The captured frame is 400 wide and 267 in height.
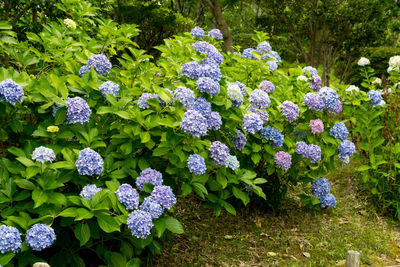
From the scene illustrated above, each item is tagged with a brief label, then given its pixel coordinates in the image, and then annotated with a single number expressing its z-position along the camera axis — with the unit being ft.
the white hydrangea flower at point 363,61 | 13.97
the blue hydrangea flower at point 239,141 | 9.09
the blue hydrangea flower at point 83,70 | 8.16
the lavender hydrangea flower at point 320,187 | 11.70
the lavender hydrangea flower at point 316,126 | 10.56
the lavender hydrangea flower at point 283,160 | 10.04
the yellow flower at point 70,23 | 8.95
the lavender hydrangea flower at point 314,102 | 10.31
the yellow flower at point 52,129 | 6.57
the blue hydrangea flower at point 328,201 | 11.94
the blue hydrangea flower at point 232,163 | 8.14
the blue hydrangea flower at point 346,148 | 10.85
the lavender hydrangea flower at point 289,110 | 9.72
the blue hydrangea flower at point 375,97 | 12.05
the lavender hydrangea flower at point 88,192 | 6.35
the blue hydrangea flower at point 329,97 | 10.46
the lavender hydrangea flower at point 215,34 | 11.37
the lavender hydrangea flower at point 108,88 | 7.46
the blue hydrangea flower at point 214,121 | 7.50
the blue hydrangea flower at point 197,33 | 10.62
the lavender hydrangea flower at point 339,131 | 10.78
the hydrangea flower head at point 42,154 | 6.08
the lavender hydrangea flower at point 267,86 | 10.33
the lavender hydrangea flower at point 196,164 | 7.11
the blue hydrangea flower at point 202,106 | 7.38
